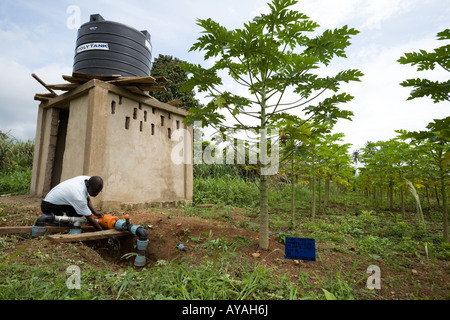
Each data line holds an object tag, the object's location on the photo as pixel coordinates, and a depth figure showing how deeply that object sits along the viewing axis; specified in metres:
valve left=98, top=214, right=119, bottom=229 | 3.33
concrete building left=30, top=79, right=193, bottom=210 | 4.46
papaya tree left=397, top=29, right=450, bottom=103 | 2.75
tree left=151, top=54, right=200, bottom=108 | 13.77
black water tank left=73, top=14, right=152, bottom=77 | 5.13
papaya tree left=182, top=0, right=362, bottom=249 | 2.32
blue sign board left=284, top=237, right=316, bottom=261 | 2.21
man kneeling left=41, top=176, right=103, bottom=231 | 3.20
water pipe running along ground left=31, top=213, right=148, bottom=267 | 2.89
